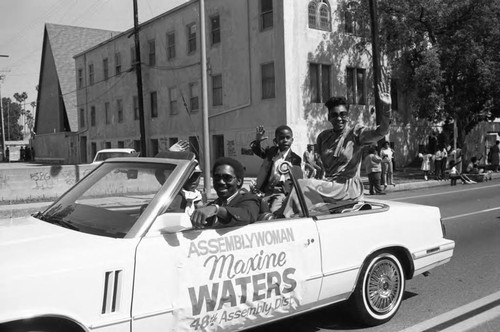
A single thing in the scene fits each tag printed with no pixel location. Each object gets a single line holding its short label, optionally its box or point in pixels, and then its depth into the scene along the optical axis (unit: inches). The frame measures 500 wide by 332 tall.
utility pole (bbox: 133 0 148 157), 871.1
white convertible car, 101.5
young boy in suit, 167.8
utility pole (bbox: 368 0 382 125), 666.7
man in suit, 131.6
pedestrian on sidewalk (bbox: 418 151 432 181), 775.3
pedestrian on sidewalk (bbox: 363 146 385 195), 596.4
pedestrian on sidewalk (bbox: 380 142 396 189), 671.8
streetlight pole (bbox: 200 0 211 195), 582.9
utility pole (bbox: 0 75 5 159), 2065.2
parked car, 704.9
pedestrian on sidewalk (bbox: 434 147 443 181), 778.2
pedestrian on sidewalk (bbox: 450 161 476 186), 727.1
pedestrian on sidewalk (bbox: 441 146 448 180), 782.5
